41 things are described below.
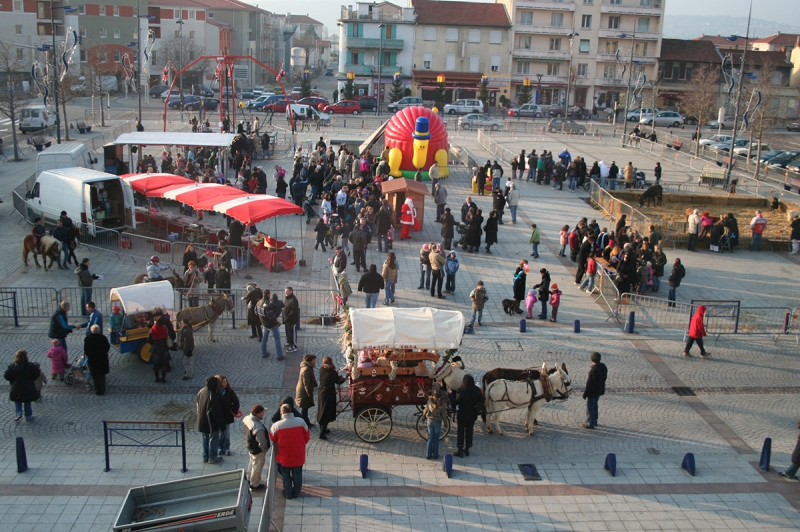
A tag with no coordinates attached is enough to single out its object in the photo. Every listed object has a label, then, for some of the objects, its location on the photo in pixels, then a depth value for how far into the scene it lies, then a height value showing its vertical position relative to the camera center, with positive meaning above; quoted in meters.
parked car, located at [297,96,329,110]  60.53 -0.16
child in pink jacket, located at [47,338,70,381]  13.95 -4.83
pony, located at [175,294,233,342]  15.97 -4.50
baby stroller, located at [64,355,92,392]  14.05 -5.11
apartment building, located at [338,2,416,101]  72.88 +5.46
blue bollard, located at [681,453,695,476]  11.90 -5.26
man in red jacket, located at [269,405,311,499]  10.62 -4.68
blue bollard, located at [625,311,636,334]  17.91 -4.79
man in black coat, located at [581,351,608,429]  12.92 -4.48
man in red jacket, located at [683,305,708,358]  16.28 -4.40
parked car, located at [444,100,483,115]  62.81 -0.09
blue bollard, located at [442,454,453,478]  11.48 -5.25
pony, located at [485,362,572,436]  12.69 -4.61
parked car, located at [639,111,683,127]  62.84 -0.33
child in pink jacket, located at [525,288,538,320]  18.42 -4.48
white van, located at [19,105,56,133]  45.16 -1.77
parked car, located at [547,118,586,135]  54.03 -1.12
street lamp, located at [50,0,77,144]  37.16 +0.20
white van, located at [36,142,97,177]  27.02 -2.40
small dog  18.67 -4.71
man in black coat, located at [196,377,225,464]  11.26 -4.52
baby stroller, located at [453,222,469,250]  24.05 -3.89
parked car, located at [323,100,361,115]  60.72 -0.54
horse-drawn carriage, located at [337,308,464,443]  12.38 -4.15
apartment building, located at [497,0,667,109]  72.50 +6.27
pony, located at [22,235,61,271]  20.03 -4.12
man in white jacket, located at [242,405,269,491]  10.67 -4.67
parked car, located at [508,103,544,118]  64.38 -0.15
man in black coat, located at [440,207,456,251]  22.53 -3.43
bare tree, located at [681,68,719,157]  50.59 +1.14
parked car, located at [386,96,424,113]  63.25 +0.05
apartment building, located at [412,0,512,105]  72.88 +5.12
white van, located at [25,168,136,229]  22.28 -3.12
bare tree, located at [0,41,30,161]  36.35 +0.73
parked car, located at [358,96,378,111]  64.25 -0.16
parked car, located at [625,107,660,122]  63.31 -0.06
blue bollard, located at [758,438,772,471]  12.09 -5.15
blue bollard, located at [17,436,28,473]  11.08 -5.26
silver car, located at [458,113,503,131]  53.75 -1.08
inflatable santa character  24.25 -3.54
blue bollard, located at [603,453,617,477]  11.73 -5.24
